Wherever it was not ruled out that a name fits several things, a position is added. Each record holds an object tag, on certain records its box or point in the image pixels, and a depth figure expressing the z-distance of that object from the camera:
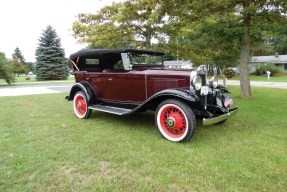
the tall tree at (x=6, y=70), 17.56
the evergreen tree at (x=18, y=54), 55.78
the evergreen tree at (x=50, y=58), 27.56
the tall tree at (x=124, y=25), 8.59
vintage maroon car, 3.68
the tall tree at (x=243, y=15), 7.14
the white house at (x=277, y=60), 31.48
